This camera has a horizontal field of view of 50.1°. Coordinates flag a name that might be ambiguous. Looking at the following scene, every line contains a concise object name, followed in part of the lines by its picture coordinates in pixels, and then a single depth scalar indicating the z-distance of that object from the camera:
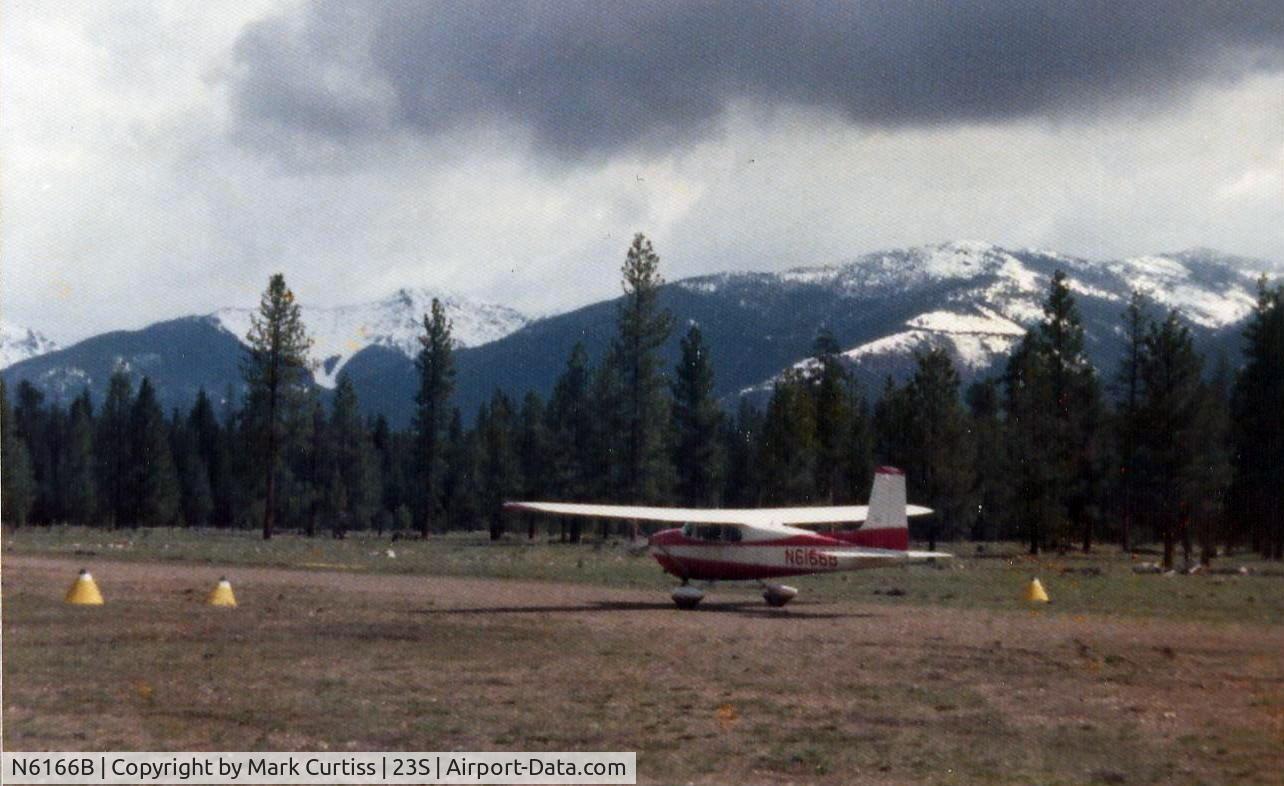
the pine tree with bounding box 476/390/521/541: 104.50
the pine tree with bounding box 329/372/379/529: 115.50
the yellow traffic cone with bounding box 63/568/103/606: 27.92
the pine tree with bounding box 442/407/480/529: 117.56
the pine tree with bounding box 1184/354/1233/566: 61.91
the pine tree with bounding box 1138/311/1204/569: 61.22
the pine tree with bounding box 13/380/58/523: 138.12
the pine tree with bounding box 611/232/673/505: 80.44
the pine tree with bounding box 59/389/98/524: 129.25
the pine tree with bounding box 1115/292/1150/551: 70.94
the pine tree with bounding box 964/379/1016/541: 78.62
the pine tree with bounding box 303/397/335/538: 103.88
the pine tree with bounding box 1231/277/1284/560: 70.81
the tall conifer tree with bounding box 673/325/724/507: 86.62
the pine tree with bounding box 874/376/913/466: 83.50
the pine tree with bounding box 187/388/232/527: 142.50
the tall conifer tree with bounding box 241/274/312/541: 76.00
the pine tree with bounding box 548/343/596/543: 86.69
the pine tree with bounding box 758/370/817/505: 83.31
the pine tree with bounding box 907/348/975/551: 80.50
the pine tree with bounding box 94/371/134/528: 120.00
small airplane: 32.66
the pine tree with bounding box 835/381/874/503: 88.31
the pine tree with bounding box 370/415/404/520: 152.88
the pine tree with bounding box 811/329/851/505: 89.00
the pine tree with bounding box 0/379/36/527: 108.06
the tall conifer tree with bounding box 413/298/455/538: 96.00
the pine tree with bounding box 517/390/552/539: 95.93
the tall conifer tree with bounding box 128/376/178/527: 120.12
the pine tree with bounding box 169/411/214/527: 137.62
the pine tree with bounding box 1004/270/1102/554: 73.38
